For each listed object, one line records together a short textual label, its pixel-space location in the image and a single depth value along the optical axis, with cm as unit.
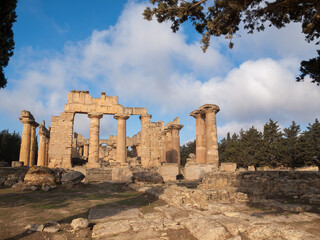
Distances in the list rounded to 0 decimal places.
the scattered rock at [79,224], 483
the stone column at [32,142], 2586
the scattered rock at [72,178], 1198
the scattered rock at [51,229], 470
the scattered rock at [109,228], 448
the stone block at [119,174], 1710
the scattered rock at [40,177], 1141
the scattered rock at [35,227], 473
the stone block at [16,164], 1973
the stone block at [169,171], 1723
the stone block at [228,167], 1730
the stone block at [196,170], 1739
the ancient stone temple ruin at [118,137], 1981
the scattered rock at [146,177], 1376
